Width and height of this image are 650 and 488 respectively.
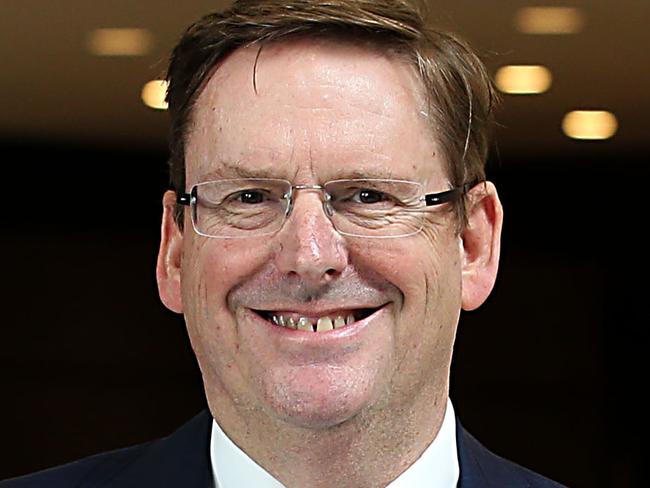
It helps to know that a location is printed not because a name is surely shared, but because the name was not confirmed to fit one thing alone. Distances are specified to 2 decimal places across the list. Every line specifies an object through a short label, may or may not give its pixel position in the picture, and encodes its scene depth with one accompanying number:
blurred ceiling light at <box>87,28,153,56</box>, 5.44
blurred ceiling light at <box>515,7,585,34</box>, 5.38
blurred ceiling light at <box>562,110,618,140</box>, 5.41
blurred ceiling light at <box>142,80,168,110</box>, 5.43
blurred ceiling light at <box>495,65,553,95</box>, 5.40
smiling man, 3.28
